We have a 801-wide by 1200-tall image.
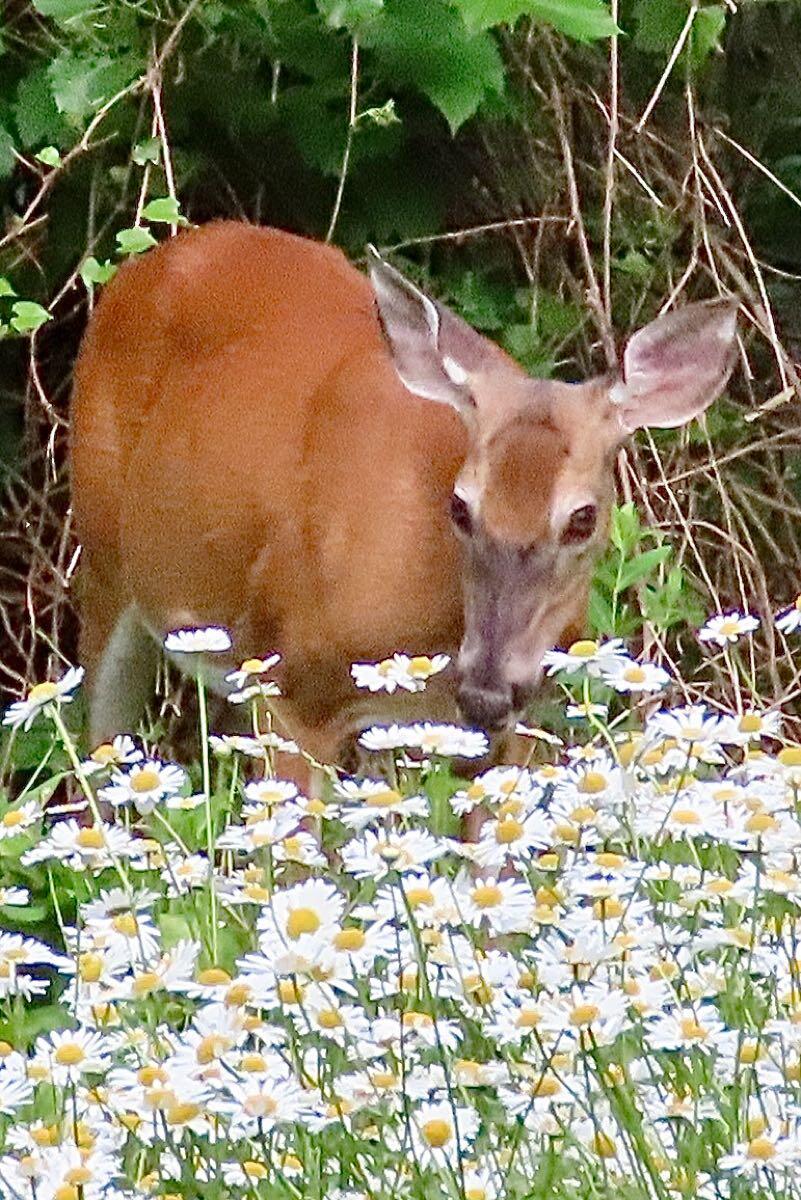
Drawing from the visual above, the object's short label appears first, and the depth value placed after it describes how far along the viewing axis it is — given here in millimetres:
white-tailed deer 6910
